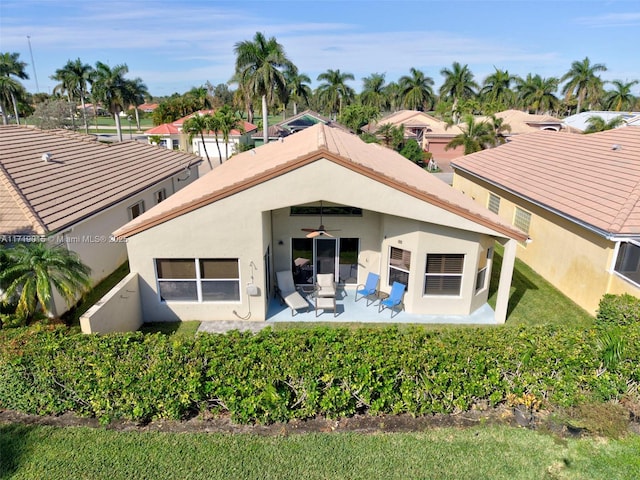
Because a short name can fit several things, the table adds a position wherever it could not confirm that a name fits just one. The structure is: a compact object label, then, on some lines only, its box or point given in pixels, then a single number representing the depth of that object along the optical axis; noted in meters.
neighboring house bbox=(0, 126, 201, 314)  12.45
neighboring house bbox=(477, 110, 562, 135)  50.81
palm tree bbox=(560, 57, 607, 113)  65.50
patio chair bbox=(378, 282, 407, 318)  12.90
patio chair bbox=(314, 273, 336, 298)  13.45
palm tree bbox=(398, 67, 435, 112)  68.69
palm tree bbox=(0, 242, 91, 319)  9.52
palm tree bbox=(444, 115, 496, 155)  34.16
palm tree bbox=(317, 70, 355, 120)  62.81
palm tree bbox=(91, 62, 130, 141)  48.28
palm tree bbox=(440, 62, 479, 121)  65.56
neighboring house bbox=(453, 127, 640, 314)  12.65
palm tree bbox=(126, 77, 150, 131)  50.28
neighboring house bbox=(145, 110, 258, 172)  47.41
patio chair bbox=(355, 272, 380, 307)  13.71
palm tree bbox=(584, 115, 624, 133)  36.45
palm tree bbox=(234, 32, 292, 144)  39.19
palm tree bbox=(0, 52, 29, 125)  57.25
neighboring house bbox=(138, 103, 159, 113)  119.04
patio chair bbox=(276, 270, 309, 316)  13.01
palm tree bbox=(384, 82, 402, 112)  78.82
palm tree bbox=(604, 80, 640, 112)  63.66
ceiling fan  13.23
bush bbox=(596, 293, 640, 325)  9.99
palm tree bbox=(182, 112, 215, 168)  37.78
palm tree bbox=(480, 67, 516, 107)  66.44
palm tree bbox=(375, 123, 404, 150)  43.82
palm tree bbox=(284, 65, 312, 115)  60.06
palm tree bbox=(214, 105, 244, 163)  39.41
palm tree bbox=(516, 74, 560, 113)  70.06
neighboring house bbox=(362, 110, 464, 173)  47.62
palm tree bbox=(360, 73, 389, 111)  71.81
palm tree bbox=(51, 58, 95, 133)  53.38
